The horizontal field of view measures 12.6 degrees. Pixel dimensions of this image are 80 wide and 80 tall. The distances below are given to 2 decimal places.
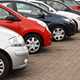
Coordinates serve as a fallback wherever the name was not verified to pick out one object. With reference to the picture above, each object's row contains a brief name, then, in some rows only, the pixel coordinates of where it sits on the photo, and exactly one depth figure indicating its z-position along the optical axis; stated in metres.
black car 13.45
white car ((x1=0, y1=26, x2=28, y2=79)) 7.75
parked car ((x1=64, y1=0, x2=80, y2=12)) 22.41
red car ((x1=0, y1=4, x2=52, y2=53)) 11.03
